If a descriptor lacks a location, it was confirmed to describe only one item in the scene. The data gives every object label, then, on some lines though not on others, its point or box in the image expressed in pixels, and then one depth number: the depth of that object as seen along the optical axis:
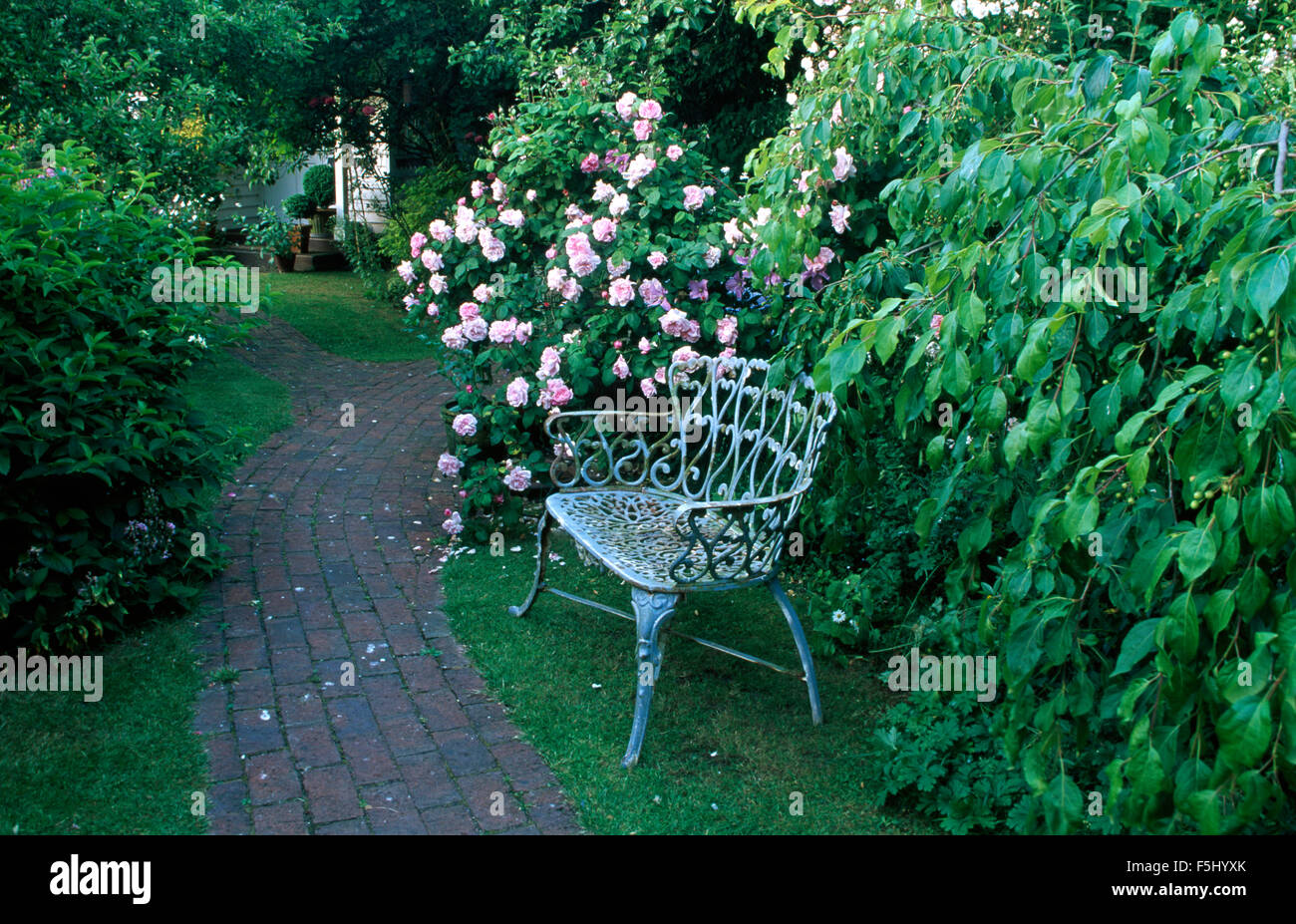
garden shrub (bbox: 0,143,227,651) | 4.00
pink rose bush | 5.54
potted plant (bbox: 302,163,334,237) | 18.08
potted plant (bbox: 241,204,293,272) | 9.72
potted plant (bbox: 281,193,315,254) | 17.20
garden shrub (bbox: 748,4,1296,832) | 1.96
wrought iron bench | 3.77
